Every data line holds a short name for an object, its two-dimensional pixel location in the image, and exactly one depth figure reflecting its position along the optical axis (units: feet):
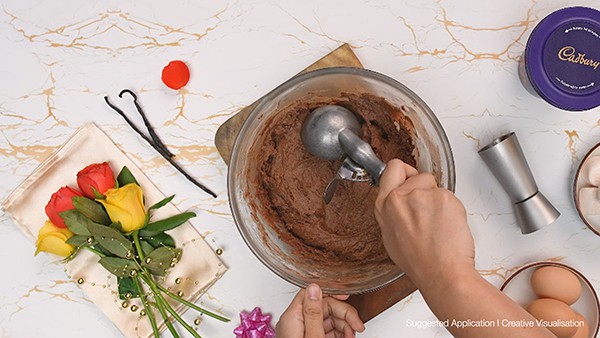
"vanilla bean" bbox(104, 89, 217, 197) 3.80
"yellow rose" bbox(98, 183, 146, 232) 3.58
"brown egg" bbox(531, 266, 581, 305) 3.49
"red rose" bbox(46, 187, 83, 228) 3.69
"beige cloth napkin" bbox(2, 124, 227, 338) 3.83
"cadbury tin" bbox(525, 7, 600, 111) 3.47
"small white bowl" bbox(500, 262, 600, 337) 3.58
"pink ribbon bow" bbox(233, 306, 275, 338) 3.73
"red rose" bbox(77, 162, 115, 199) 3.66
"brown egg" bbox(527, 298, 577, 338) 3.43
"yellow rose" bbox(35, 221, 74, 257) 3.67
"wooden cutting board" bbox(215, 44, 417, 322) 3.61
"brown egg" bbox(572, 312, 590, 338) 3.52
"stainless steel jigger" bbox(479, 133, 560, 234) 3.55
